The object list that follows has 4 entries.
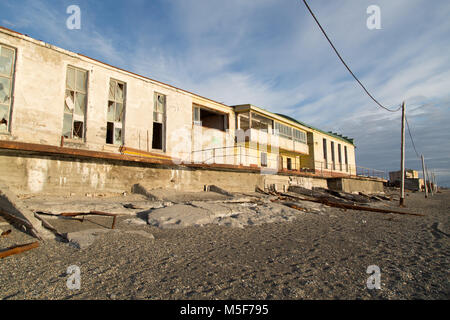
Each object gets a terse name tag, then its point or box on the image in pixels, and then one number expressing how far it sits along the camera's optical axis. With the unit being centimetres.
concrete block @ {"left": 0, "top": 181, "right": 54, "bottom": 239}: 500
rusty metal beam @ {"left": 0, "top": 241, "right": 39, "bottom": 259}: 387
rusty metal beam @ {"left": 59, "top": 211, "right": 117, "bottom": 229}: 633
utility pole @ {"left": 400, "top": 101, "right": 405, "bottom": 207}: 1727
